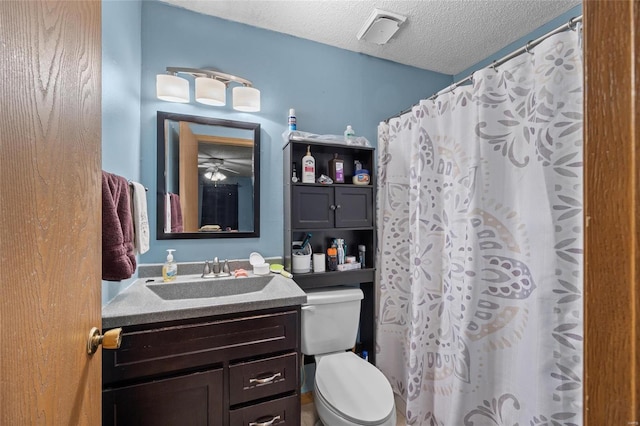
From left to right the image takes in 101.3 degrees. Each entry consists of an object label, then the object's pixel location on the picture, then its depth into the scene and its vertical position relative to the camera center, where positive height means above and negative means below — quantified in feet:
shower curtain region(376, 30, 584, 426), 3.08 -0.49
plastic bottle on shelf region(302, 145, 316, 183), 5.60 +0.94
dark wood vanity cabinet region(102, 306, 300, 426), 3.22 -2.14
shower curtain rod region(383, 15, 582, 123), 2.93 +2.13
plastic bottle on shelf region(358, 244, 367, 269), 6.27 -1.02
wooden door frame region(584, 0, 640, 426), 0.96 +0.00
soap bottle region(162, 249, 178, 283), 4.73 -1.05
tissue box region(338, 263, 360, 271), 5.97 -1.25
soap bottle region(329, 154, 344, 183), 5.96 +0.95
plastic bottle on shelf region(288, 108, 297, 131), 5.69 +1.99
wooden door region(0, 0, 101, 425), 1.23 +0.01
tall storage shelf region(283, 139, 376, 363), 5.53 -0.06
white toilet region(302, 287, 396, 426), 3.96 -2.92
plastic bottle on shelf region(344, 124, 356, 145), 6.04 +1.79
